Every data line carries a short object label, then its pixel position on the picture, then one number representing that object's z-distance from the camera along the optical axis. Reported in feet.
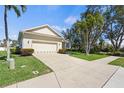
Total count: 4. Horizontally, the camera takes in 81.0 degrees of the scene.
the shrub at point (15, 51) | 34.74
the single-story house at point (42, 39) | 32.37
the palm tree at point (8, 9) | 20.18
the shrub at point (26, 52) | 28.53
